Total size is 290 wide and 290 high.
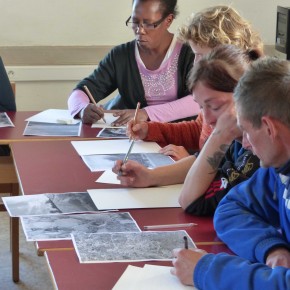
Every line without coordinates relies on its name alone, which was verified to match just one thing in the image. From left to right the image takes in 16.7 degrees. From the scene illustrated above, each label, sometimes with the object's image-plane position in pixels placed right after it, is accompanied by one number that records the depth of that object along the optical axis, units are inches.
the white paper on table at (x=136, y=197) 105.8
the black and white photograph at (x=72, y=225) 96.1
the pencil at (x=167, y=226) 98.7
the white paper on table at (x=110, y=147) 130.4
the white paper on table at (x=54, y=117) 150.9
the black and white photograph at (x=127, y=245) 90.7
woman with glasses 152.3
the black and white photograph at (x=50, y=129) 141.4
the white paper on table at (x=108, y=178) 115.0
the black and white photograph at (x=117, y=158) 122.0
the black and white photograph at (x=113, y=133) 141.1
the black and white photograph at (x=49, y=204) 102.7
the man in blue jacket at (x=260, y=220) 81.9
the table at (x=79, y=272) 84.9
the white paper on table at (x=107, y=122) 148.1
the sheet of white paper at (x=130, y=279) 84.6
